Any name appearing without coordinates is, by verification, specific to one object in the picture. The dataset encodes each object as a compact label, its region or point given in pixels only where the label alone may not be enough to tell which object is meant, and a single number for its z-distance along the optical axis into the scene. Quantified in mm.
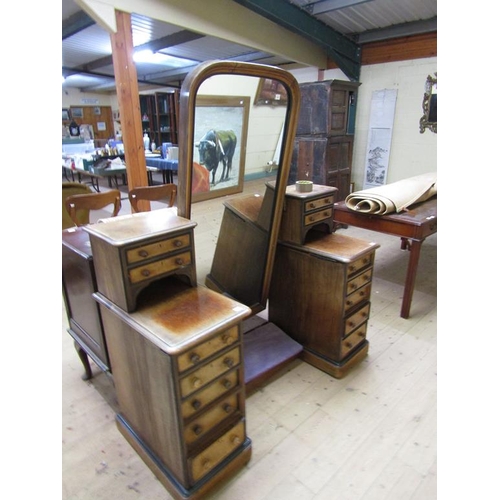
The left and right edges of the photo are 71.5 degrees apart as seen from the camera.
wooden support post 2818
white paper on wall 4735
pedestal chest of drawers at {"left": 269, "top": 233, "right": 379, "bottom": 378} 1736
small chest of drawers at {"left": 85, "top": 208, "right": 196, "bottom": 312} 1156
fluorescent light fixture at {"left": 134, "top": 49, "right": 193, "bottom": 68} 5422
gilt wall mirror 4301
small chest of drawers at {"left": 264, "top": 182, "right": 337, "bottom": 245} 1784
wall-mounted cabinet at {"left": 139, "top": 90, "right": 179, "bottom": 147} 4042
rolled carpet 2424
